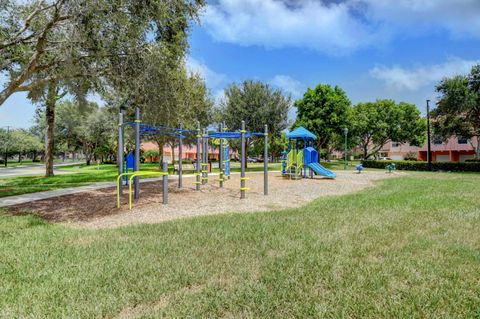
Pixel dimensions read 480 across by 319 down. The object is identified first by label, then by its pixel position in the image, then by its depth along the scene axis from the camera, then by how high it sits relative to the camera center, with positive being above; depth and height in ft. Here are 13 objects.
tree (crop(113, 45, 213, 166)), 36.04 +8.76
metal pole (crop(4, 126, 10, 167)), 197.98 +14.76
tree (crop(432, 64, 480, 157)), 90.99 +14.52
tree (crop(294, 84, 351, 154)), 114.83 +16.71
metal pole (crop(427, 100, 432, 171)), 103.01 -0.46
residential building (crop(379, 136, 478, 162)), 170.09 +3.23
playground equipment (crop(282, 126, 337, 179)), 67.72 -0.66
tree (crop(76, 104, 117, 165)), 147.13 +14.62
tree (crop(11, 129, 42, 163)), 205.89 +10.88
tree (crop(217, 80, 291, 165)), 102.01 +16.55
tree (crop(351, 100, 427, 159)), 146.61 +15.83
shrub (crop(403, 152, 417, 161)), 193.88 +0.13
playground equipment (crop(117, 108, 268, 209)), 34.83 +0.79
